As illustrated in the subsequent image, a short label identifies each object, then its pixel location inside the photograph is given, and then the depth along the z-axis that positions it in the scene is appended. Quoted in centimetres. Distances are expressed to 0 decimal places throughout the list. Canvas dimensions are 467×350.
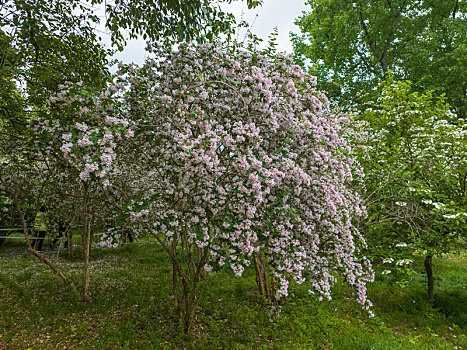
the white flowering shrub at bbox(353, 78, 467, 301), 661
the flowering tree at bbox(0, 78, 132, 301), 315
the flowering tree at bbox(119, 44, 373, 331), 378
